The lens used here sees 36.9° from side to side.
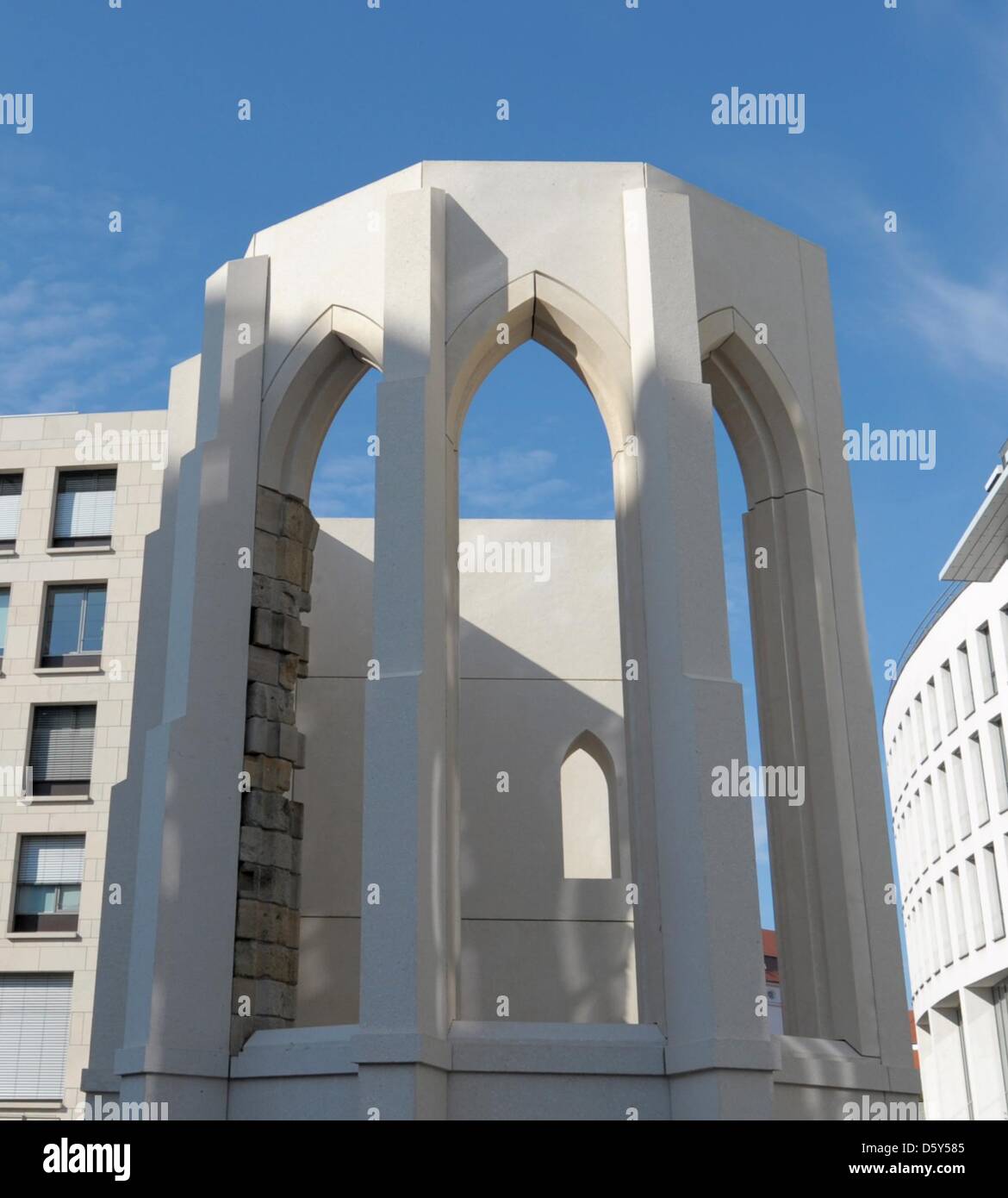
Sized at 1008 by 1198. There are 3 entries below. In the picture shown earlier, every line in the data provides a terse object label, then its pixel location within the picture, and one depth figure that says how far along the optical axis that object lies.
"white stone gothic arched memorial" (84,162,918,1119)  11.36
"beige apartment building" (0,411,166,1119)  29.58
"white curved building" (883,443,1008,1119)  41.50
